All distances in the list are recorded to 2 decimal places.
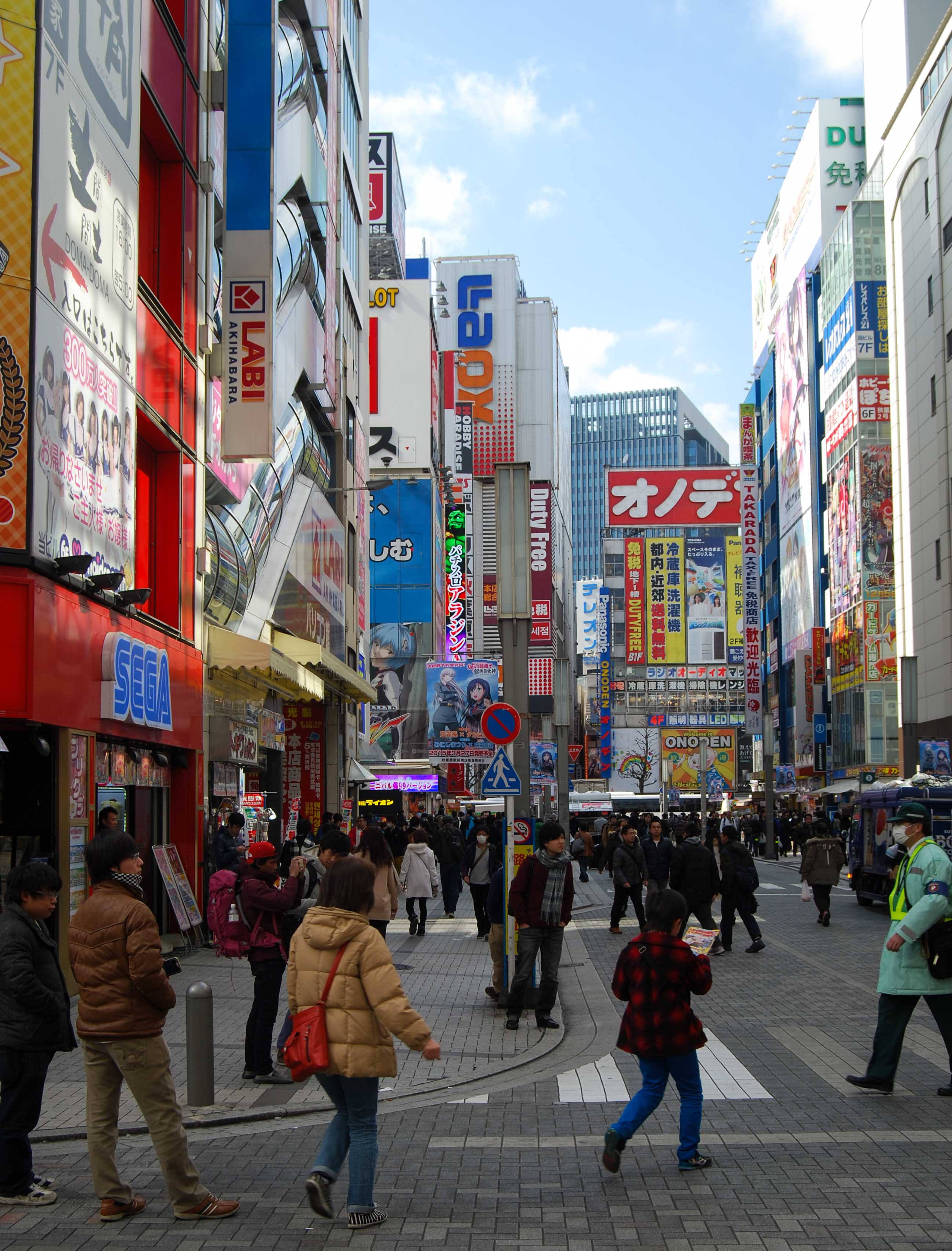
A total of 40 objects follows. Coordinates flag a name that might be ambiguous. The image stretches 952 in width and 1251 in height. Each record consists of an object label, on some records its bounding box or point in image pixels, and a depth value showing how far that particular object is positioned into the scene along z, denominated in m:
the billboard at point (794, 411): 77.62
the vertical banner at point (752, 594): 63.84
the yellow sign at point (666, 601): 101.50
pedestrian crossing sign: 13.34
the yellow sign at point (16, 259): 11.67
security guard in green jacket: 8.14
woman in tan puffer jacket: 5.65
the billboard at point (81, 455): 12.15
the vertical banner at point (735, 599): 100.69
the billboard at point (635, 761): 98.94
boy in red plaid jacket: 6.66
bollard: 8.38
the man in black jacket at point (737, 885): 17.38
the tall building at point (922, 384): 45.09
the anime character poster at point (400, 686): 70.38
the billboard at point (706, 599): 101.12
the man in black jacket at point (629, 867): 19.09
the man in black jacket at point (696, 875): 16.34
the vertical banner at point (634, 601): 101.31
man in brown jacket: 6.03
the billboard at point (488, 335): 121.25
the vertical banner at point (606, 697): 100.31
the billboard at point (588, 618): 167.62
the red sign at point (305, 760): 34.31
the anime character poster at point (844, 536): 63.78
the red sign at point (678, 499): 100.31
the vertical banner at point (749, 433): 83.81
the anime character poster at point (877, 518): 61.81
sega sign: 13.67
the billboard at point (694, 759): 97.31
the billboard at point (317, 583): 27.59
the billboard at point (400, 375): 72.38
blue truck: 22.91
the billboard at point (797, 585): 77.56
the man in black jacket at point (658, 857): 18.80
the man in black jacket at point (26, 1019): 6.18
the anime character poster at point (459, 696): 63.12
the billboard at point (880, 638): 62.00
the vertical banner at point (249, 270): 19.89
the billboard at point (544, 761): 65.25
